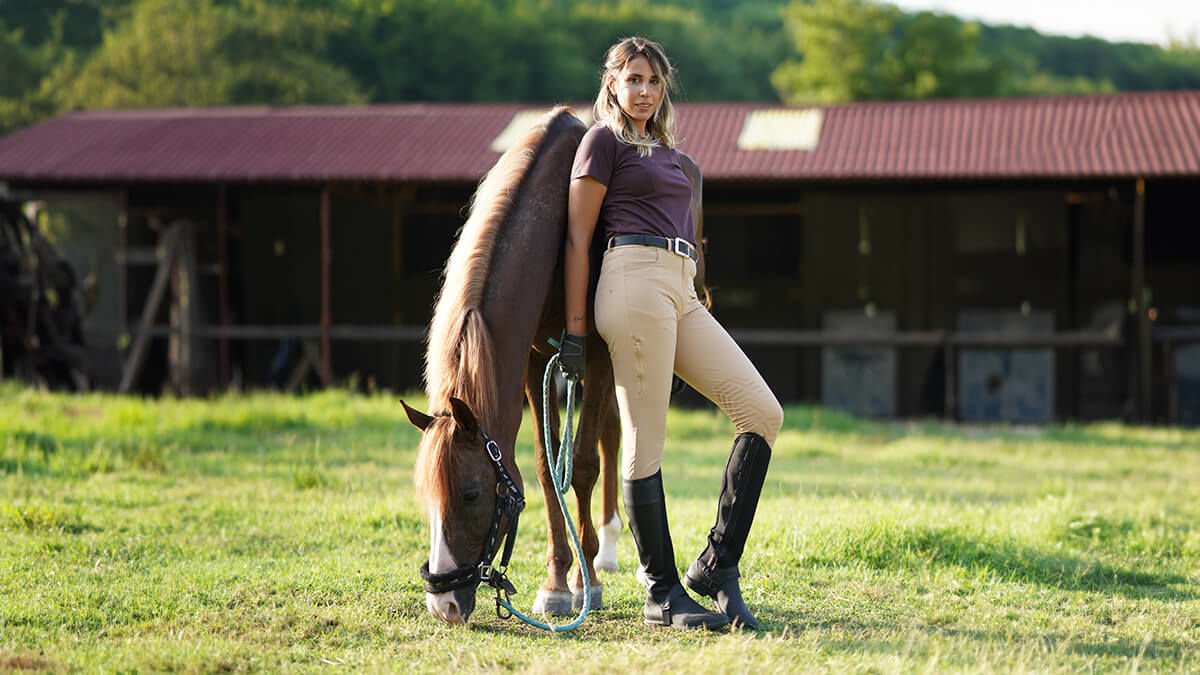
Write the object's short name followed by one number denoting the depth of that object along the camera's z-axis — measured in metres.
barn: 16.34
